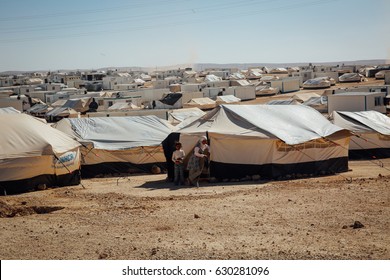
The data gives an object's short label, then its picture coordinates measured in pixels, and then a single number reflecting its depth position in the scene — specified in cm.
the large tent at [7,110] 3307
